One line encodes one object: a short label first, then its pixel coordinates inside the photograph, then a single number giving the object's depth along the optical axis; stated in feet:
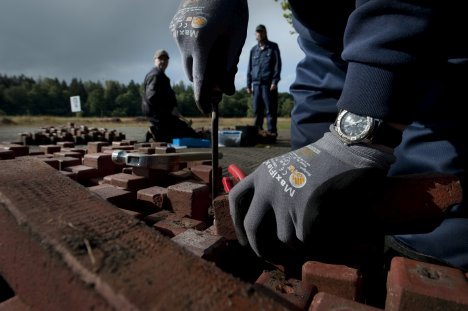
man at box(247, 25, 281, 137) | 22.63
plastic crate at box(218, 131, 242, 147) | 17.20
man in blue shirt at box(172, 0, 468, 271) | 2.56
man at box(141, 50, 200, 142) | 17.44
